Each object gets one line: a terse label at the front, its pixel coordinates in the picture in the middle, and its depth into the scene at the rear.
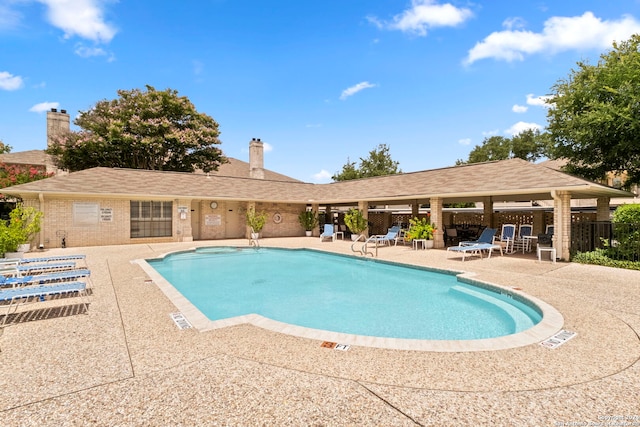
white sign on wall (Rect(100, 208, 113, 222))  17.86
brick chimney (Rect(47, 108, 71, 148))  27.64
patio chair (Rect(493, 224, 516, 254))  15.25
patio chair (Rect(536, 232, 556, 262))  12.24
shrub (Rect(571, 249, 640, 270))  10.68
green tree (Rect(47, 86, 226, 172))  27.44
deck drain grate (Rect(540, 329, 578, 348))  4.61
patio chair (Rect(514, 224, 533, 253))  15.73
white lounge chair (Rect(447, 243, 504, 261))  12.90
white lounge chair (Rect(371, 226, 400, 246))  18.20
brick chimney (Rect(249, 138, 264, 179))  32.75
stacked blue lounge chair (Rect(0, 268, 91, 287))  6.61
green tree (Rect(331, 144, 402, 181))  49.06
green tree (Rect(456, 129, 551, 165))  43.47
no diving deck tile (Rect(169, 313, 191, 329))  5.39
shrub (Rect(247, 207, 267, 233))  21.06
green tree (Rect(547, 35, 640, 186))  14.88
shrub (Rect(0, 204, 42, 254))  11.79
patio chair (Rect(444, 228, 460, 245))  18.98
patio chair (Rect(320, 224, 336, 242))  21.11
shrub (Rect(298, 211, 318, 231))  24.86
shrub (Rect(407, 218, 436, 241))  17.06
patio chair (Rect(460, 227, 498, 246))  14.65
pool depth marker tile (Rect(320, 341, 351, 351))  4.49
